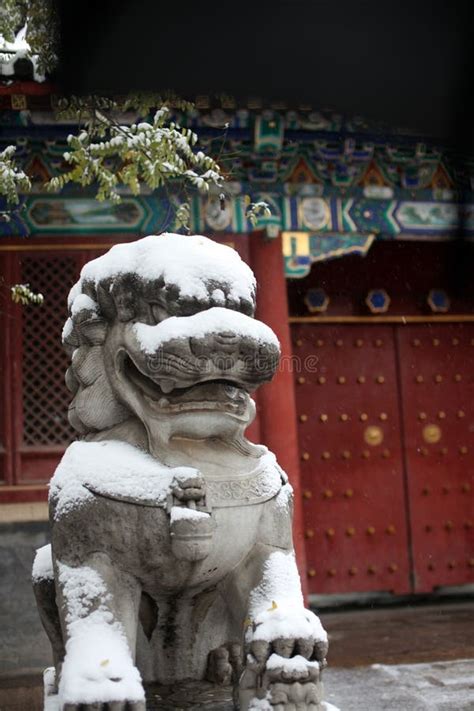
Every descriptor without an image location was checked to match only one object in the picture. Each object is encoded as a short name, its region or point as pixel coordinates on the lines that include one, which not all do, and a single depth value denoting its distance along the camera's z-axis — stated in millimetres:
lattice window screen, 6039
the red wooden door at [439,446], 7199
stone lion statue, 2232
